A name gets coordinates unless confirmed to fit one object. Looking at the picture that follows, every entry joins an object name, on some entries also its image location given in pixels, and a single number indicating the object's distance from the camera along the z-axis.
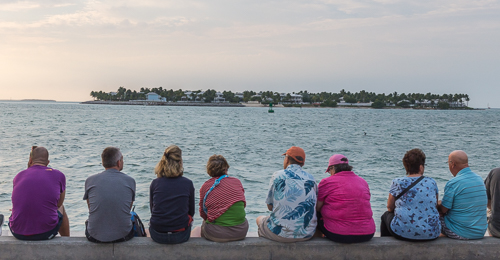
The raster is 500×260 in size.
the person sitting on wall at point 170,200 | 4.39
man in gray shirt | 4.36
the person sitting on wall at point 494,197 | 4.63
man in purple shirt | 4.38
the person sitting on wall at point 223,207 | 4.59
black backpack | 4.75
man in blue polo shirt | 4.50
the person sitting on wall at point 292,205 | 4.48
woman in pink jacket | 4.43
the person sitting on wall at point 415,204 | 4.41
